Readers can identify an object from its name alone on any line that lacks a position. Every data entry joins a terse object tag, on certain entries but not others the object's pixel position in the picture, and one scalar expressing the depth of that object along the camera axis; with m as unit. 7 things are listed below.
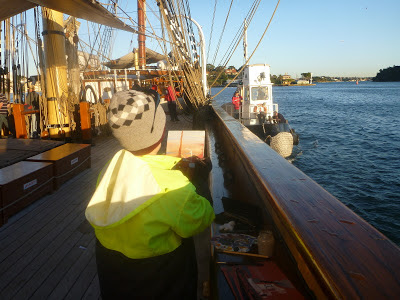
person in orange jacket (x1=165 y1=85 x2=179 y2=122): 11.61
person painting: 1.14
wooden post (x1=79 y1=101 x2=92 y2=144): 7.59
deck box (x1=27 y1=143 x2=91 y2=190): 4.64
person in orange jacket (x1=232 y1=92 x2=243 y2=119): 16.69
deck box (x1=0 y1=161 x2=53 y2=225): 3.52
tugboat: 14.36
